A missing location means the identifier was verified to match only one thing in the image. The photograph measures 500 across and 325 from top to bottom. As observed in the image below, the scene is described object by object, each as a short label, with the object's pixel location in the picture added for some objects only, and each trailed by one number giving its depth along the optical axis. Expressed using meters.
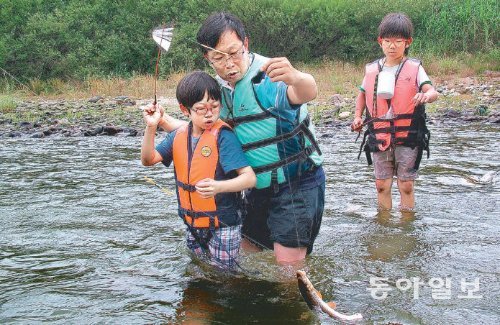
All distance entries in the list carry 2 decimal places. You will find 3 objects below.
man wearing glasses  3.99
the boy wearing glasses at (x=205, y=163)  4.09
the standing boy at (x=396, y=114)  6.12
